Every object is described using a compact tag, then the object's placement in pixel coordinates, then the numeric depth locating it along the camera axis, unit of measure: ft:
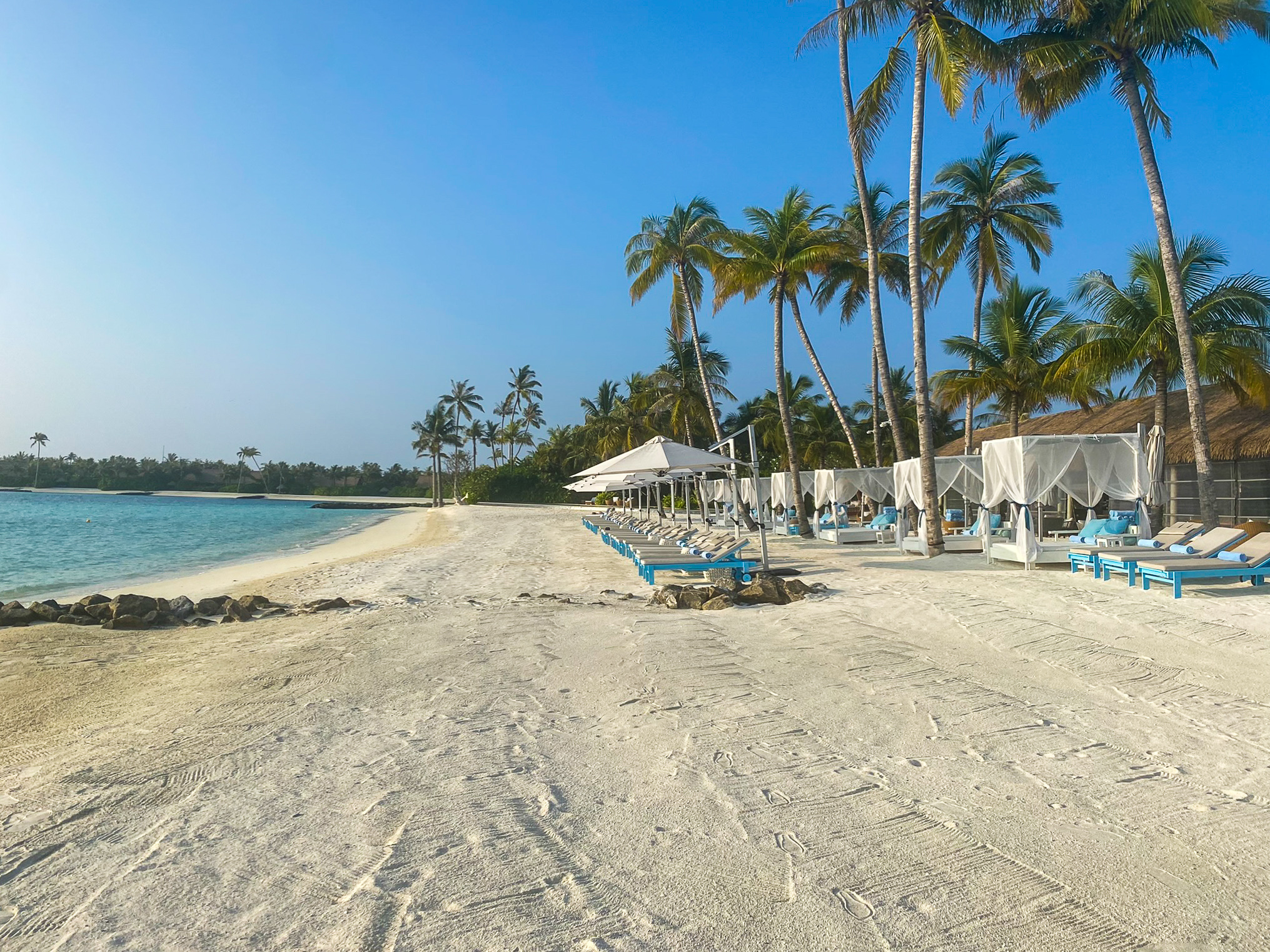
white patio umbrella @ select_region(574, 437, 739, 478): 40.16
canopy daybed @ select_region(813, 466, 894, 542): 59.93
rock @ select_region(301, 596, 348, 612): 30.45
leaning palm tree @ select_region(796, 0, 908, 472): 47.55
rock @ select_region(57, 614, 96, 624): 29.60
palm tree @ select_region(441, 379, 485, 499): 221.87
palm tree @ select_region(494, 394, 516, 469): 224.70
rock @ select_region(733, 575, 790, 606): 28.30
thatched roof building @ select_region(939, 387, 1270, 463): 53.06
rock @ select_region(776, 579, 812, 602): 29.27
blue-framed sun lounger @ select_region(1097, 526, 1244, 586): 29.25
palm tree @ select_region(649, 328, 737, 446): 118.83
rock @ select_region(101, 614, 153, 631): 28.17
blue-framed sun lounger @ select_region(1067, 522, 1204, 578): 33.03
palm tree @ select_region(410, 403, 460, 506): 214.69
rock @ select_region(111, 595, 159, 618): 29.43
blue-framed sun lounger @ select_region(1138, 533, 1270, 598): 27.55
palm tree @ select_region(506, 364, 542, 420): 220.02
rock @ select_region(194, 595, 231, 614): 30.73
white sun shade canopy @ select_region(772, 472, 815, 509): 68.28
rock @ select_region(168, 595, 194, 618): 29.71
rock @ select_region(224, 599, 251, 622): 29.17
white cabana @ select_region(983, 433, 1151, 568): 36.40
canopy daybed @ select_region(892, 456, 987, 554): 47.01
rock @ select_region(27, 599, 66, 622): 30.58
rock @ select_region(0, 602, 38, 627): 29.99
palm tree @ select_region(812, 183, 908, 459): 67.77
